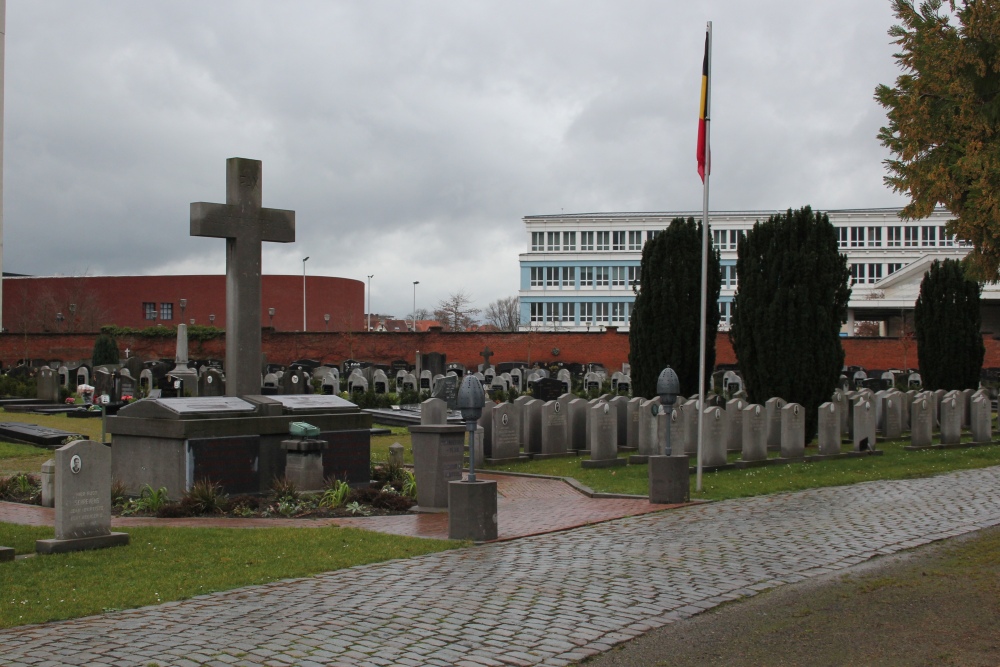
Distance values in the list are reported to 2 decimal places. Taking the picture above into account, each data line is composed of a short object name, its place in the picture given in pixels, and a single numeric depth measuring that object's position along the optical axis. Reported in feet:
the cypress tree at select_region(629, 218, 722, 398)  77.87
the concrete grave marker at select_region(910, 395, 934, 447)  69.36
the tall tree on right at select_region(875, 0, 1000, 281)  37.65
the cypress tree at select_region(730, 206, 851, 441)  66.85
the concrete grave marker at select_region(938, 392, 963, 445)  71.00
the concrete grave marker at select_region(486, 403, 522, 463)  59.77
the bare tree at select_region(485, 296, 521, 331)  325.83
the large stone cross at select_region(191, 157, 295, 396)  44.91
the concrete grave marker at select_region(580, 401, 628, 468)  56.85
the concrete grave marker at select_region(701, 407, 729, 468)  55.31
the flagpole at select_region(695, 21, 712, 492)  45.42
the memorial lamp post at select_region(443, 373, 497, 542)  33.12
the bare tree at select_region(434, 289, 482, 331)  310.33
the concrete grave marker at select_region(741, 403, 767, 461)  57.11
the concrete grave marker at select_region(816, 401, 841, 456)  61.54
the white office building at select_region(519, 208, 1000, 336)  265.54
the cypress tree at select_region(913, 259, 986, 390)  92.68
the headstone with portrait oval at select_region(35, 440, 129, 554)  29.96
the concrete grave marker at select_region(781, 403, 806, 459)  59.36
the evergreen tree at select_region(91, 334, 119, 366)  132.67
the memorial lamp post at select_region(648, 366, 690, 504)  42.45
